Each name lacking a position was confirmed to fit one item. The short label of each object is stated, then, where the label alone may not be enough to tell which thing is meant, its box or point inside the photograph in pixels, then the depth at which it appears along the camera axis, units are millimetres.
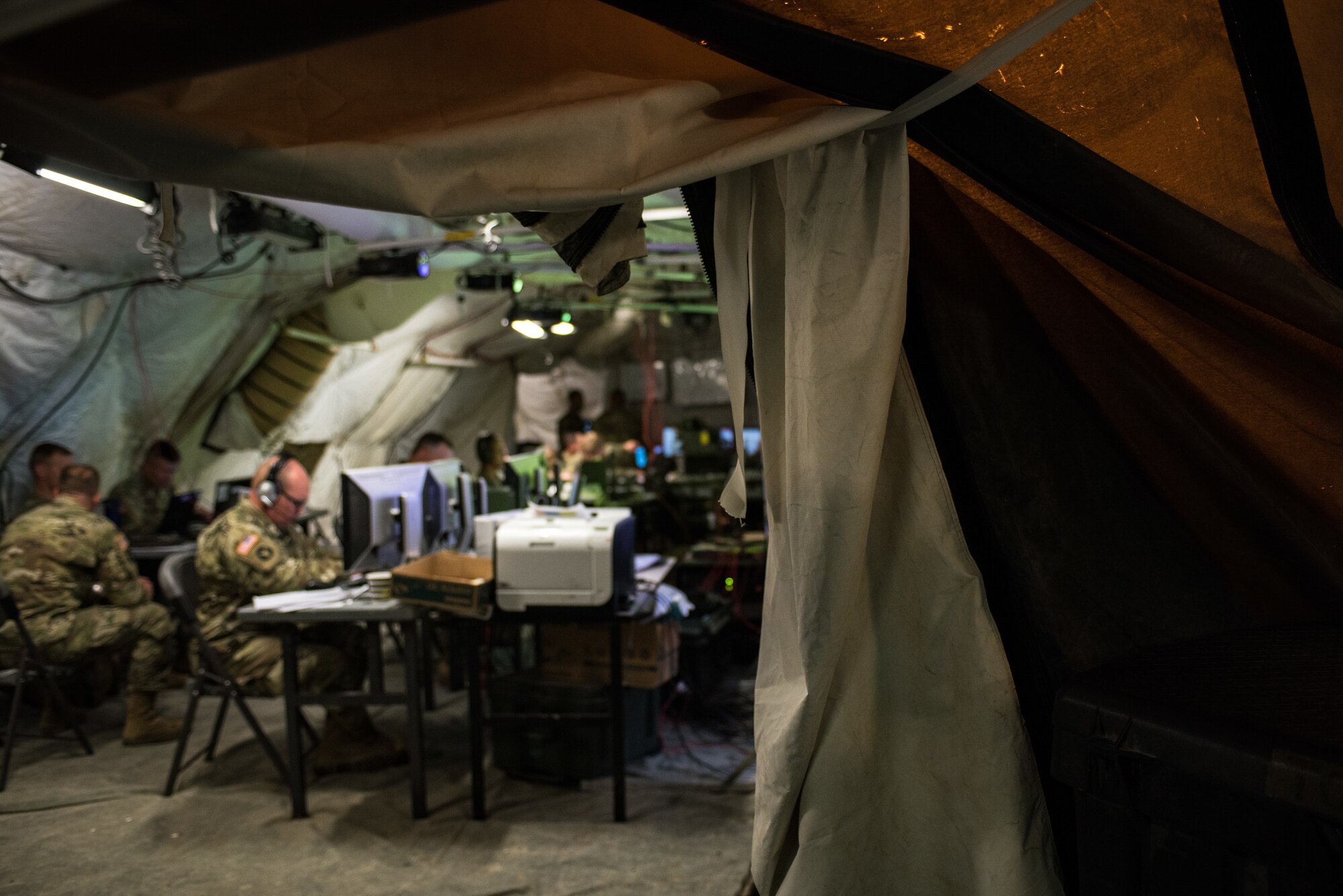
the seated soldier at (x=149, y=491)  6594
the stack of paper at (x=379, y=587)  4078
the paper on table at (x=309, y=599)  3910
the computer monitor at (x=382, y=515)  4320
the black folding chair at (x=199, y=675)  4129
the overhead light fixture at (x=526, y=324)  7156
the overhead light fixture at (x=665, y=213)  5148
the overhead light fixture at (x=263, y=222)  5008
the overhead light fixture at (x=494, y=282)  7316
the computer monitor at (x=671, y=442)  11305
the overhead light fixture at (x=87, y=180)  3139
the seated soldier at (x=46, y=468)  5512
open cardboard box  3781
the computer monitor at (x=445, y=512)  4668
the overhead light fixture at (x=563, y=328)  7750
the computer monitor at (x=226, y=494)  7180
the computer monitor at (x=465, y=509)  4973
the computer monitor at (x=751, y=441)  8203
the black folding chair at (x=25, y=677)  4223
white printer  3795
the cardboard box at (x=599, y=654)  4246
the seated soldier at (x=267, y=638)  4375
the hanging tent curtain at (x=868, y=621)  1523
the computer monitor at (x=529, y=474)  5430
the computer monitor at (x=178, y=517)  6680
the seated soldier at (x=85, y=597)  4707
